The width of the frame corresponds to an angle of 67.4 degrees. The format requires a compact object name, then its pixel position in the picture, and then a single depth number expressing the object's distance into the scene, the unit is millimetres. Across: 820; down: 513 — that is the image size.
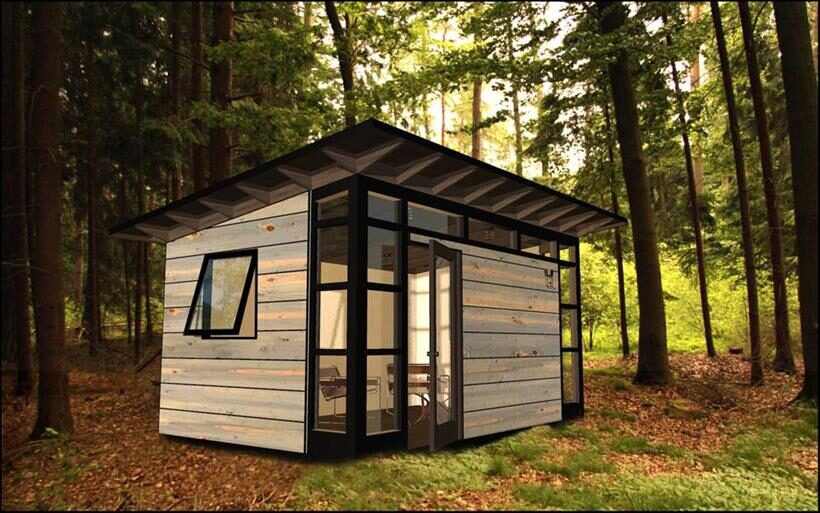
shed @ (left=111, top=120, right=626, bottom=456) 5887
